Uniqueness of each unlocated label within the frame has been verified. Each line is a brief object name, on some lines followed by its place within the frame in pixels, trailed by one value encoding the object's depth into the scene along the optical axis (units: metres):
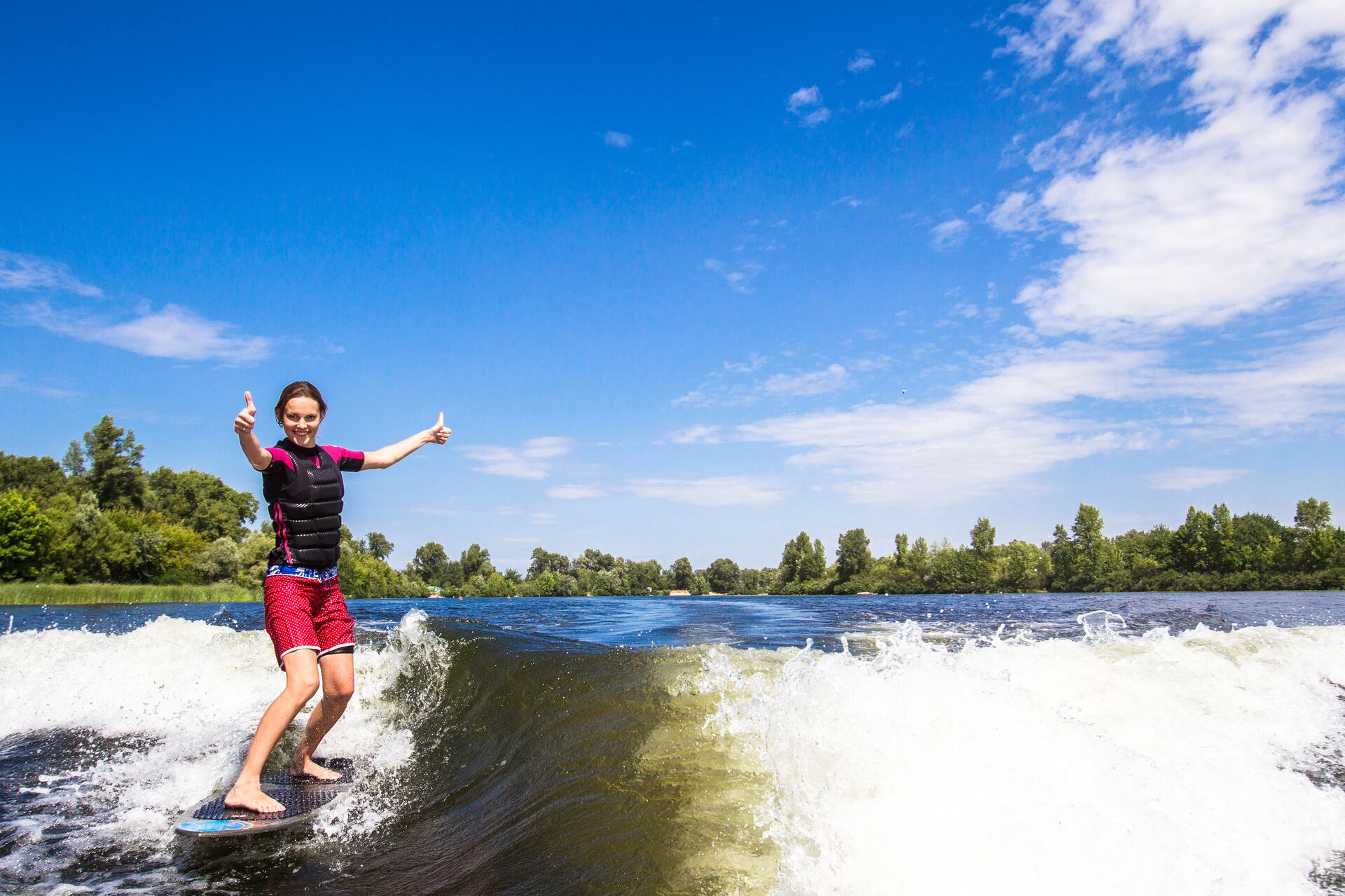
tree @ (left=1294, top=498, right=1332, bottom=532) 83.19
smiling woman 4.34
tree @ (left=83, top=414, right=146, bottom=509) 72.69
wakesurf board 3.75
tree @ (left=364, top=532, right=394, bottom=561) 128.50
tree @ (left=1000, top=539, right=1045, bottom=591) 91.81
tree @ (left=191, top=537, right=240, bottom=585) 55.50
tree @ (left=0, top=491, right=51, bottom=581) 47.91
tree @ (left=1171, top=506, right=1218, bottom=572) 84.19
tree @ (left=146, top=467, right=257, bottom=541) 80.44
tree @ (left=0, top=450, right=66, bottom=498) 76.56
